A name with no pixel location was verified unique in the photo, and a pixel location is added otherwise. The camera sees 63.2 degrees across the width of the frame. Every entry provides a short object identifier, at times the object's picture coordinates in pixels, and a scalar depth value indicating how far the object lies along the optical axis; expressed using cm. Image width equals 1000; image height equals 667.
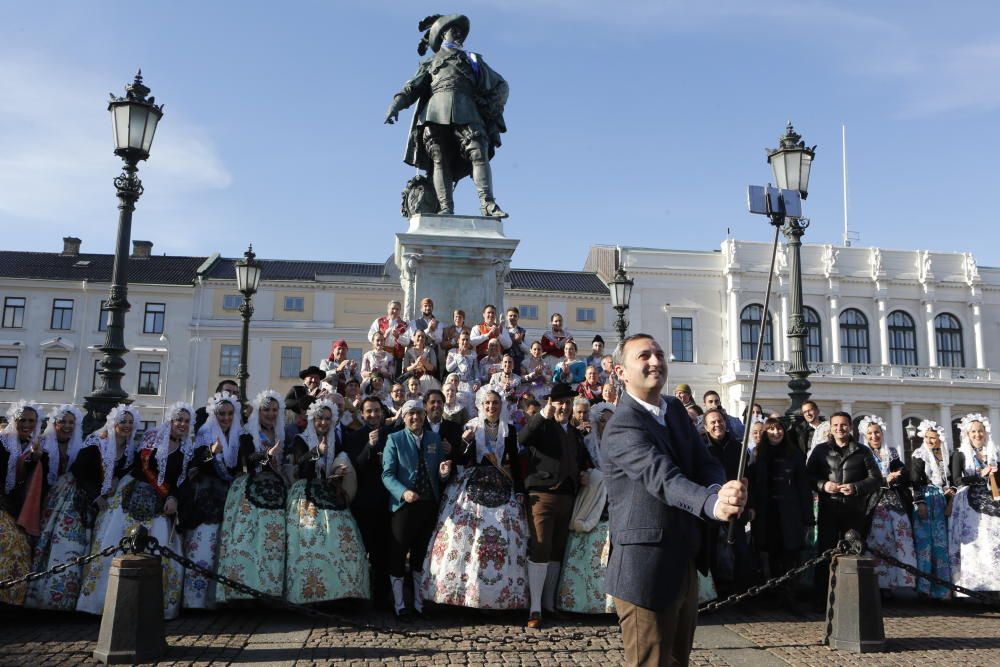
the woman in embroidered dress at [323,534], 658
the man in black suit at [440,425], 730
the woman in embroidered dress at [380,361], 1118
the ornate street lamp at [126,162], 959
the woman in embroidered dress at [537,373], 1091
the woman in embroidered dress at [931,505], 823
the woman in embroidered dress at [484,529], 658
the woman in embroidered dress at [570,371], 1120
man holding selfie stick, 317
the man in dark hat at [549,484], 668
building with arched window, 4588
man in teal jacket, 688
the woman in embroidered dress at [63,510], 657
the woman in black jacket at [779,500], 769
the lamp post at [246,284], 1616
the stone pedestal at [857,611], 602
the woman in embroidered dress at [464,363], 1074
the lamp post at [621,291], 1761
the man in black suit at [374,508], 718
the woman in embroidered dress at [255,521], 659
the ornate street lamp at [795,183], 1112
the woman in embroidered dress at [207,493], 675
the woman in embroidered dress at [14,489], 652
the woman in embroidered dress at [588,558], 682
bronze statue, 1270
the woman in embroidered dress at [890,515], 816
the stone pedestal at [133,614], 534
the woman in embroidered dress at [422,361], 1077
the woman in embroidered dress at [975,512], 778
